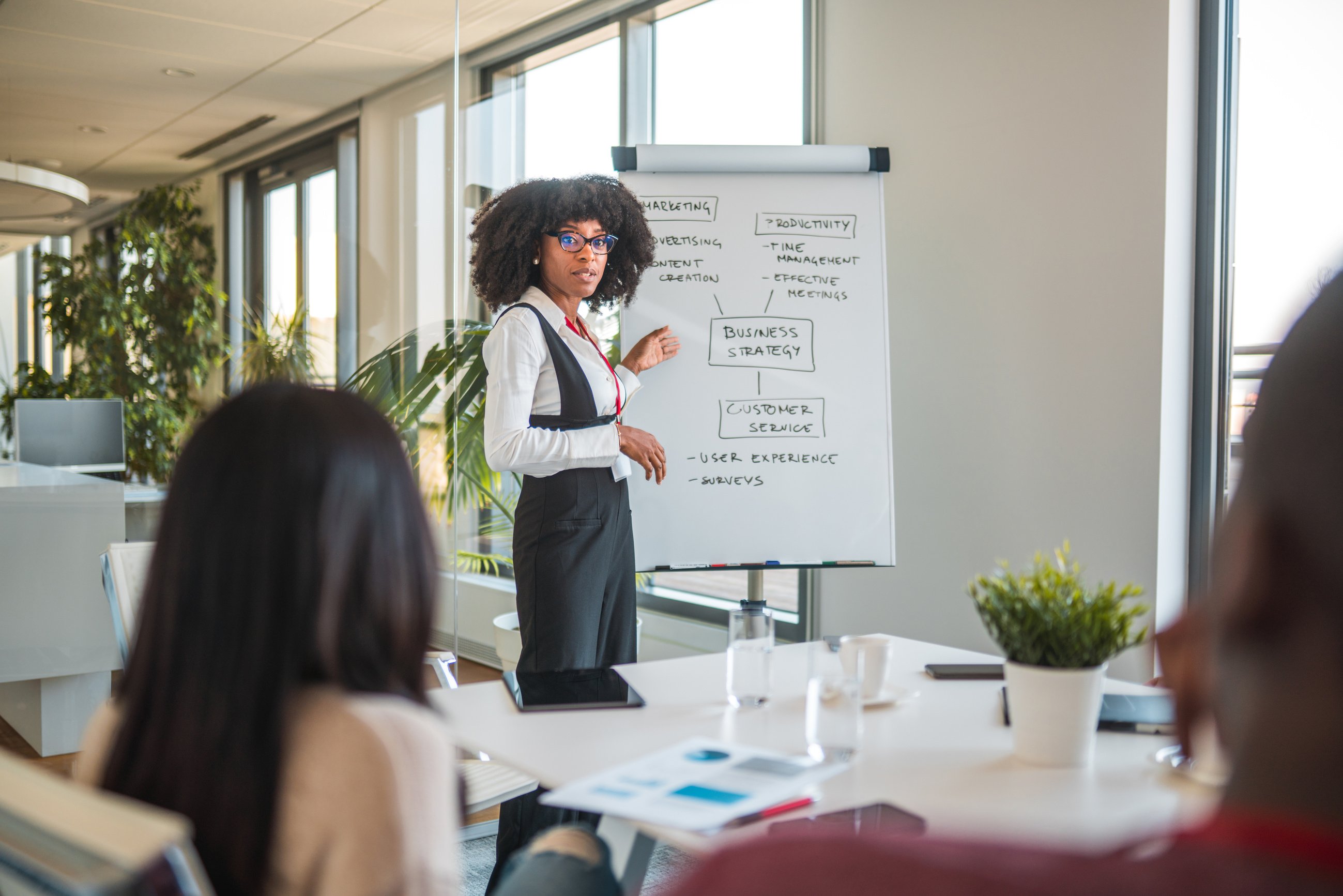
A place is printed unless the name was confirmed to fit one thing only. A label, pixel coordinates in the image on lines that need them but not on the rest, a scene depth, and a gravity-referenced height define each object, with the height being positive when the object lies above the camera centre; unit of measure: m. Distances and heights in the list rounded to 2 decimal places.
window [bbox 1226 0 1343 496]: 2.55 +0.61
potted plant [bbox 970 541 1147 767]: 1.27 -0.28
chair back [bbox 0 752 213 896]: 0.54 -0.23
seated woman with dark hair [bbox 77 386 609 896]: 0.77 -0.20
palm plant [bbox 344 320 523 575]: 3.46 +0.04
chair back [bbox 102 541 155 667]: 2.01 -0.33
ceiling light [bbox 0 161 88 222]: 2.81 +0.58
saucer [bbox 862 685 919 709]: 1.56 -0.43
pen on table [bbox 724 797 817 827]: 1.08 -0.41
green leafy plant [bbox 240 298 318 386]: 3.12 +0.19
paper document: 1.08 -0.40
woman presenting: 2.34 -0.04
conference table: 1.13 -0.43
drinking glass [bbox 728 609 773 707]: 1.52 -0.35
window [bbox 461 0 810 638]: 3.69 +1.17
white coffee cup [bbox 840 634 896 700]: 1.56 -0.37
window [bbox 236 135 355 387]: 3.15 +0.49
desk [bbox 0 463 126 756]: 2.91 -0.48
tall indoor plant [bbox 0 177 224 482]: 2.86 +0.25
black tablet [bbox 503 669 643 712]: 1.52 -0.42
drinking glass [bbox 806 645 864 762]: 1.31 -0.38
